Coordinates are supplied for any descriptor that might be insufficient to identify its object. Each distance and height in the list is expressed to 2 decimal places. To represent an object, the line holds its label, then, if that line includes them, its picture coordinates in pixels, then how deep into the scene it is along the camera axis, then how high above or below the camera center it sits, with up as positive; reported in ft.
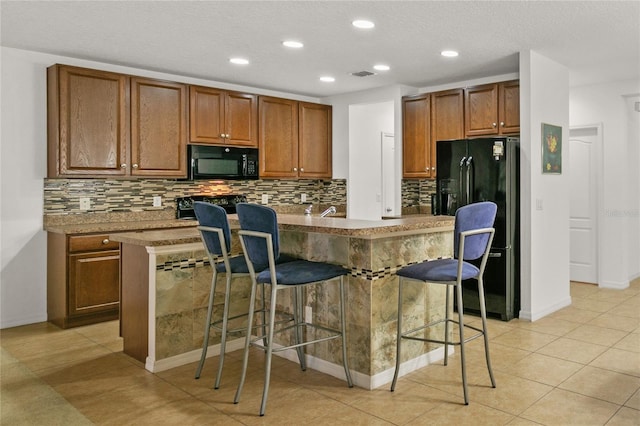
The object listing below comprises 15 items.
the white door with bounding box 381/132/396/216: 23.16 +1.68
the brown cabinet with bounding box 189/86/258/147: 17.47 +3.31
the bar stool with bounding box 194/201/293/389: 9.75 -0.76
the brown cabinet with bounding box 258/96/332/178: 19.70 +2.85
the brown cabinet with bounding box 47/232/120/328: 14.23 -1.97
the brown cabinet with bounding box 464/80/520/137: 16.65 +3.34
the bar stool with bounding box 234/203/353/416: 8.83 -1.12
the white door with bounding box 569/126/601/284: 20.52 +0.22
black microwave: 17.35 +1.67
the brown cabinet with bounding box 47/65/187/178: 14.58 +2.60
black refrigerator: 15.06 +0.30
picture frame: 15.67 +1.85
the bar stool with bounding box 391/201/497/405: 9.08 -1.08
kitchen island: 9.96 -1.75
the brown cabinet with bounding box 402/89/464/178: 18.30 +3.06
